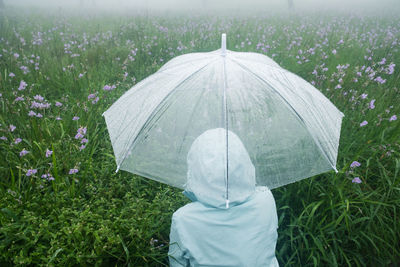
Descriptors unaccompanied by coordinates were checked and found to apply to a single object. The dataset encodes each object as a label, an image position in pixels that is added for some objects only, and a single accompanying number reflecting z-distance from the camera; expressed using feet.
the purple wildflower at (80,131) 6.13
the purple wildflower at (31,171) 5.35
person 3.78
